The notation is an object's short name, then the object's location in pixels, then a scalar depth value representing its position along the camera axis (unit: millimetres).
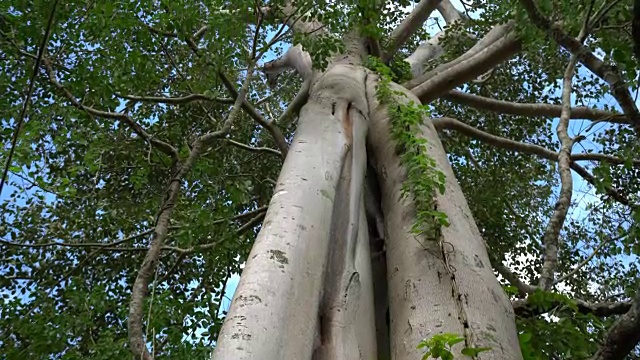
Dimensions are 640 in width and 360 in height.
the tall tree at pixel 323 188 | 2027
